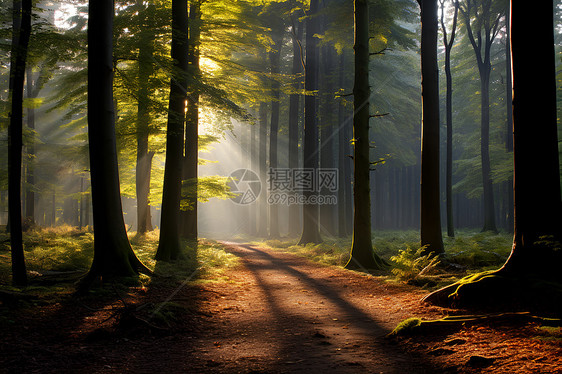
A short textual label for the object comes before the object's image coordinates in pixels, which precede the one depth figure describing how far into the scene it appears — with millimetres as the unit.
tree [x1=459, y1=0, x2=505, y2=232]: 20453
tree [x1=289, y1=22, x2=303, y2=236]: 22609
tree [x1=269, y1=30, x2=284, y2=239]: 23016
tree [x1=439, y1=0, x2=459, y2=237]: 17109
